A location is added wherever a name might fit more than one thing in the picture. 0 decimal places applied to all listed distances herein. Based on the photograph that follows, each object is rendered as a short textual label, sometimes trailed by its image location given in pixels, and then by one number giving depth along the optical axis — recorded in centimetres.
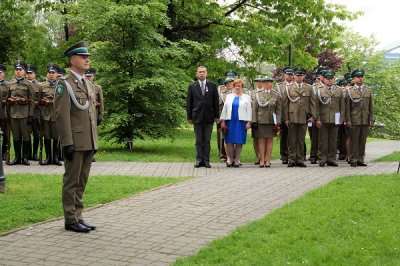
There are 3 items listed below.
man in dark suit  1393
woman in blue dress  1405
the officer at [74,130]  721
